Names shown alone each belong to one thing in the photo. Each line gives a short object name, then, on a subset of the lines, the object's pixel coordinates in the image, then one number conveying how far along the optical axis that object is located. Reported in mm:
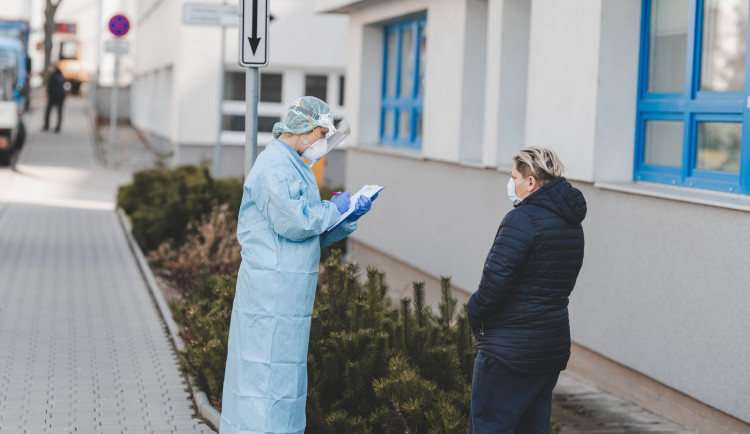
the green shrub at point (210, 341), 7051
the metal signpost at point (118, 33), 24000
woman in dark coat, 4742
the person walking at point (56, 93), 33688
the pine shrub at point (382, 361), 5465
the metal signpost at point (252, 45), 6961
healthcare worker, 5035
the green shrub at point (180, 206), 13836
